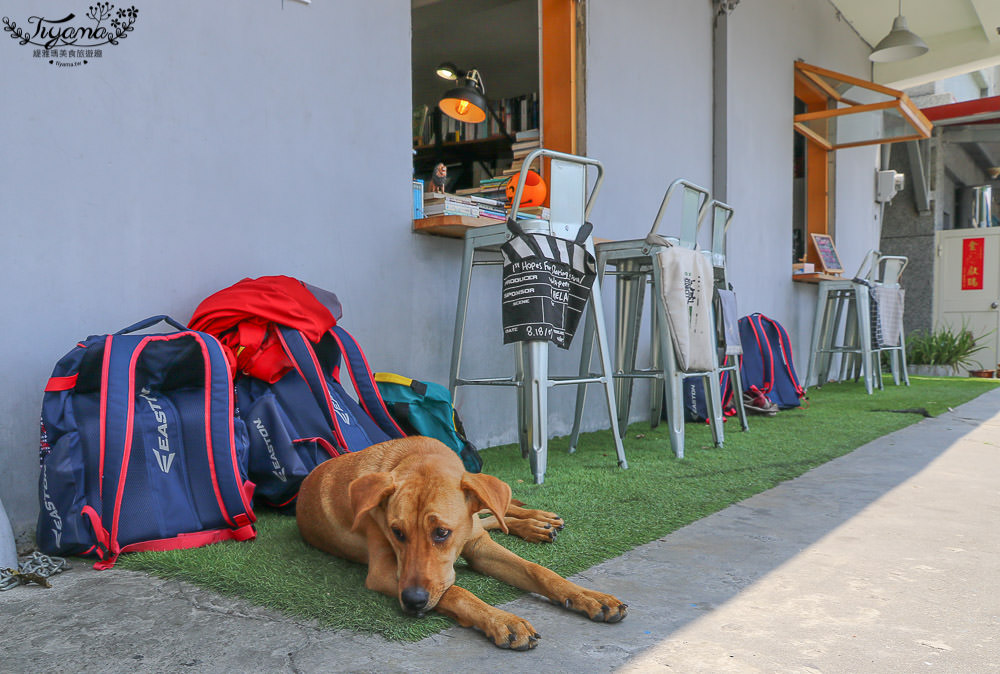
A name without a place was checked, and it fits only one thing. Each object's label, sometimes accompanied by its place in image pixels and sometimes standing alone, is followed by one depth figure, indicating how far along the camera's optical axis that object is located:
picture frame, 7.31
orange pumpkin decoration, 3.79
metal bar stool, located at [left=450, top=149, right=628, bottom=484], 2.69
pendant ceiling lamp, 6.74
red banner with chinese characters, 10.55
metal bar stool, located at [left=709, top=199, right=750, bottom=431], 3.86
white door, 10.33
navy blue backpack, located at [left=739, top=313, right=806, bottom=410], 5.13
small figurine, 4.36
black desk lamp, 4.80
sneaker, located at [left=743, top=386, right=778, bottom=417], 4.77
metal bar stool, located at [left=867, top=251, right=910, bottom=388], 6.47
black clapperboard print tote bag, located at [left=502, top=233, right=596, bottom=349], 2.69
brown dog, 1.42
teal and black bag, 2.69
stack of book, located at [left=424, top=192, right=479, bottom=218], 3.20
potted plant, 9.25
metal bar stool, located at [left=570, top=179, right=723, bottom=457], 3.29
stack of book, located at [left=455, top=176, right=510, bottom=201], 4.52
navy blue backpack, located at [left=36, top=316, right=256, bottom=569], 1.84
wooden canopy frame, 6.66
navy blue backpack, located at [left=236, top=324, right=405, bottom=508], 2.24
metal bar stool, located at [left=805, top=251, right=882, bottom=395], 6.20
